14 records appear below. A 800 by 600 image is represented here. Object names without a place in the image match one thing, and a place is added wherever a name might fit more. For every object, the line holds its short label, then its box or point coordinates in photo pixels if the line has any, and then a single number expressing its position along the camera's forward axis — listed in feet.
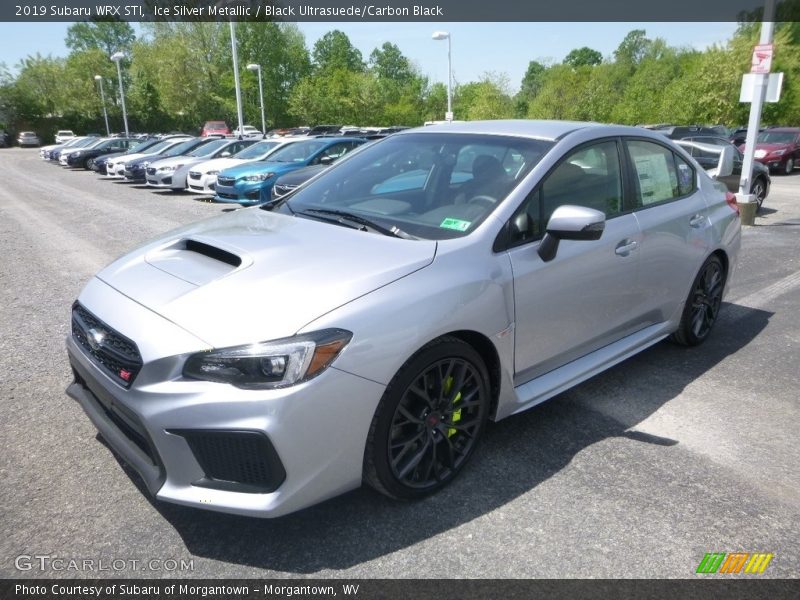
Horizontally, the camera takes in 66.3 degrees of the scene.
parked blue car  39.17
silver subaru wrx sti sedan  7.47
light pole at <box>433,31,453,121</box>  91.61
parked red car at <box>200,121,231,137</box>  159.52
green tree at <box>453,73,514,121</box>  114.62
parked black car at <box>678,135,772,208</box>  37.11
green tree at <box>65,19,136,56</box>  297.18
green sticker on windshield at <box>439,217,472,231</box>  9.84
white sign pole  31.37
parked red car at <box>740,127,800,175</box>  65.57
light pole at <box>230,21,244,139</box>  82.43
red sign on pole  31.55
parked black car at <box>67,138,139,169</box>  89.20
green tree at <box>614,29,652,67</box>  344.28
